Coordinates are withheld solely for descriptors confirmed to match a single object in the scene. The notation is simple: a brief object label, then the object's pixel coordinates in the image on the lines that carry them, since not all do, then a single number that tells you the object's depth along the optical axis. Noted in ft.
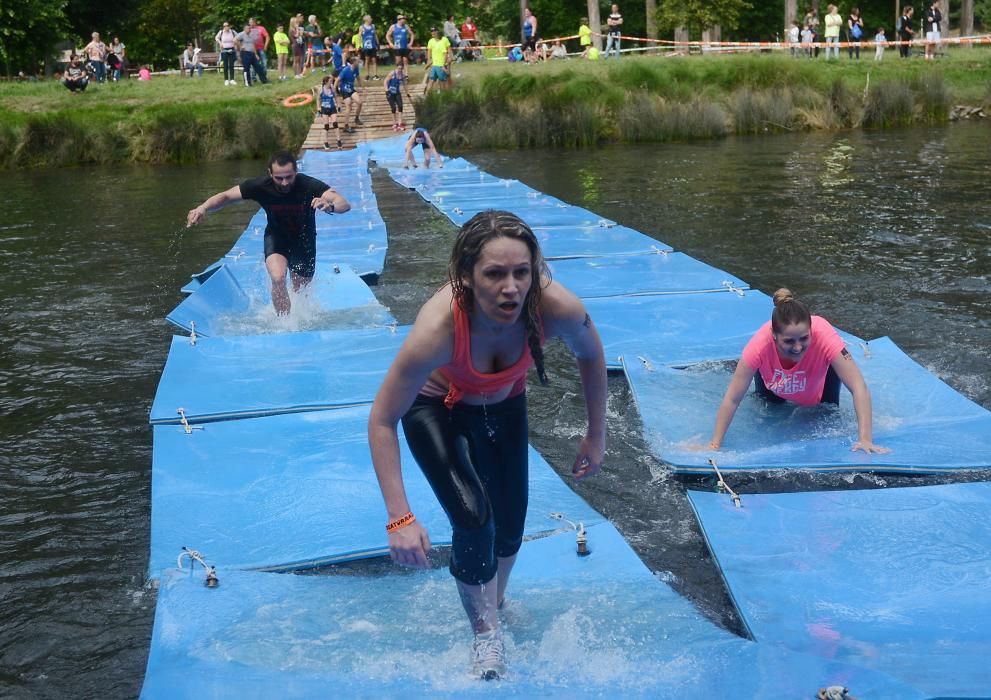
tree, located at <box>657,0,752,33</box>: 114.93
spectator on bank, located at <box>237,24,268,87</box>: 99.50
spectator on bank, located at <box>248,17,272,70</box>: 102.53
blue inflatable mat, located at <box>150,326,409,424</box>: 22.90
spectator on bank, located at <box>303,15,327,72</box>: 104.99
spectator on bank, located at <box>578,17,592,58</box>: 115.44
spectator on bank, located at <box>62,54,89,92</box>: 97.86
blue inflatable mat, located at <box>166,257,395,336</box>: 30.22
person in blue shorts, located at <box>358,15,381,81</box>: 96.99
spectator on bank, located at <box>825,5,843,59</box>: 107.65
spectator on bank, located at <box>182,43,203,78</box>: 119.55
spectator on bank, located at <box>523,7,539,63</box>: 113.60
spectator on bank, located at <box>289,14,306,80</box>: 106.52
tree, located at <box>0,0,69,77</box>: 113.60
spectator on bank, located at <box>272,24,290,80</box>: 103.24
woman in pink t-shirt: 18.90
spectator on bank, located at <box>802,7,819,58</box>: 119.34
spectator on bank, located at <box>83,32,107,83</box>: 110.22
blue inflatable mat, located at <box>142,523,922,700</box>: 12.67
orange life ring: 91.07
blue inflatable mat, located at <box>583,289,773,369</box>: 26.02
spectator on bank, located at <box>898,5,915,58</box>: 110.42
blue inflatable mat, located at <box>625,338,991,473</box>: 18.94
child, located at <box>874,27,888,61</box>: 105.70
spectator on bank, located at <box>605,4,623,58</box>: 107.65
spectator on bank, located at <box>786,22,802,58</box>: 115.34
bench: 148.68
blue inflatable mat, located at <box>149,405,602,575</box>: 16.67
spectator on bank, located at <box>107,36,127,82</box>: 118.21
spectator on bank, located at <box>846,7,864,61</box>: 109.81
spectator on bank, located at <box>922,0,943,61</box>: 110.83
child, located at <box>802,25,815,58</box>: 116.78
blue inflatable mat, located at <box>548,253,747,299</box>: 32.35
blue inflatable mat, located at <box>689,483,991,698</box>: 13.41
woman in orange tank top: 10.84
